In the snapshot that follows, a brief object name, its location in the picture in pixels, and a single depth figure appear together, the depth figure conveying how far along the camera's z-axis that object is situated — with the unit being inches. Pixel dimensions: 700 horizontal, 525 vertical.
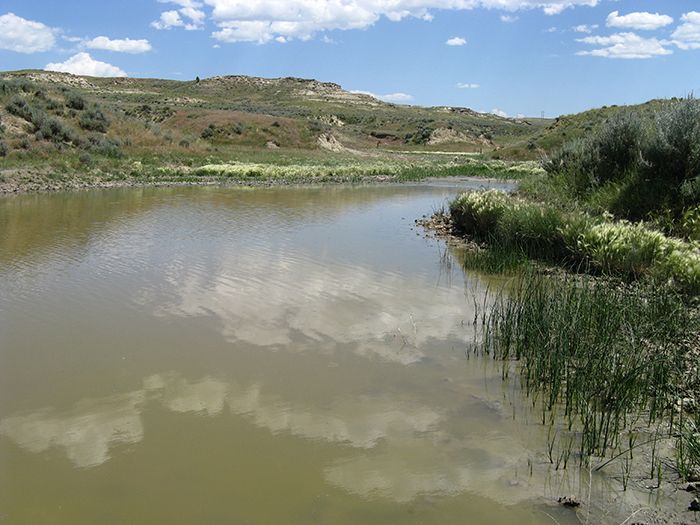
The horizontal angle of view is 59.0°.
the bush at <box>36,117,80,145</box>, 1338.6
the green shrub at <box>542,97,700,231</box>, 526.3
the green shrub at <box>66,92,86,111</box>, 1617.9
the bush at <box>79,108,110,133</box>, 1510.8
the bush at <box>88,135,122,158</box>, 1371.8
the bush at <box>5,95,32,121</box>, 1384.1
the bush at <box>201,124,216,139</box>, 2150.8
